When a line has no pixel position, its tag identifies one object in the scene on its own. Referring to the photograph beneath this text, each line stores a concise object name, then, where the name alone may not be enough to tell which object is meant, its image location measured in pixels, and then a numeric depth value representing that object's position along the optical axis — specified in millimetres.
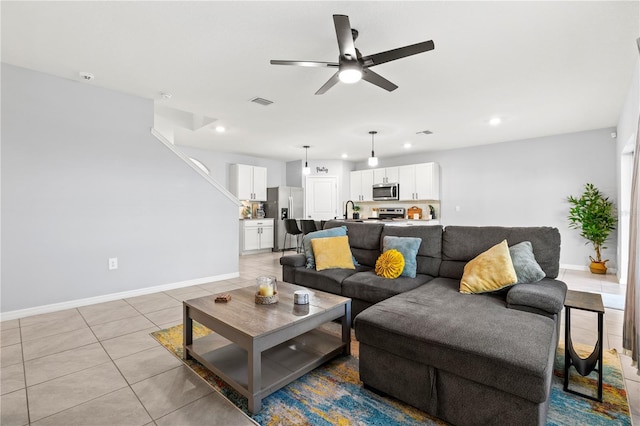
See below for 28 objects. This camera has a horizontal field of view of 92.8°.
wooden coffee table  1689
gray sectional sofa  1350
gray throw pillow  2230
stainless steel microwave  7578
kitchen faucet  8531
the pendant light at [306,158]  6968
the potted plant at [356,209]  8240
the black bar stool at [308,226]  6398
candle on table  2164
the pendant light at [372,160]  5559
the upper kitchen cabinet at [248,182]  7465
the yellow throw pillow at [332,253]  3266
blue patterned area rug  1598
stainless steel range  7726
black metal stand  1773
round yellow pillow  2850
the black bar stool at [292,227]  6888
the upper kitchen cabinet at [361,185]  8211
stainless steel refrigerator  7946
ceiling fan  2028
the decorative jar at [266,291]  2131
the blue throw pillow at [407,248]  2896
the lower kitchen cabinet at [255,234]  7450
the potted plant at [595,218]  4969
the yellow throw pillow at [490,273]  2219
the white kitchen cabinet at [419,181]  7070
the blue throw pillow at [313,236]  3383
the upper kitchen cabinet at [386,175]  7684
